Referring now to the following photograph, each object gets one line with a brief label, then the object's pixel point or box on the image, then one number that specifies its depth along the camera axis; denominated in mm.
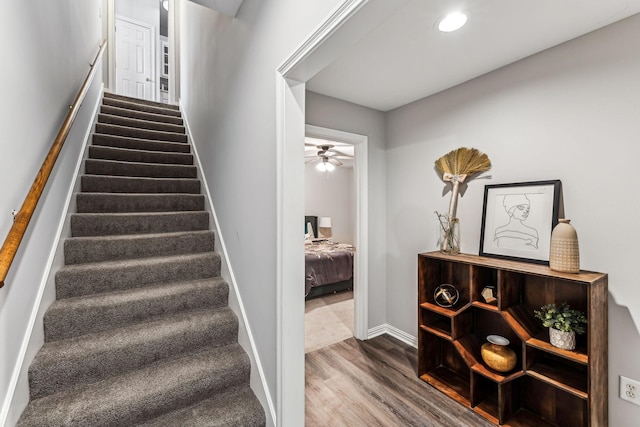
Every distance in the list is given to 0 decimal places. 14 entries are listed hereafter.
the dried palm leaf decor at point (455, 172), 2160
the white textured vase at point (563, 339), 1498
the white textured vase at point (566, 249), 1496
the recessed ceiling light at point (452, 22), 1493
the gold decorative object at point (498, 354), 1773
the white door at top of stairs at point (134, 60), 5344
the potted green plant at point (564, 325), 1499
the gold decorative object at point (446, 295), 2162
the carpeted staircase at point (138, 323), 1391
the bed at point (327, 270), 4039
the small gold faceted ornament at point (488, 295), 1911
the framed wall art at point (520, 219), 1754
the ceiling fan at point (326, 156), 4566
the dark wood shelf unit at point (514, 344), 1470
